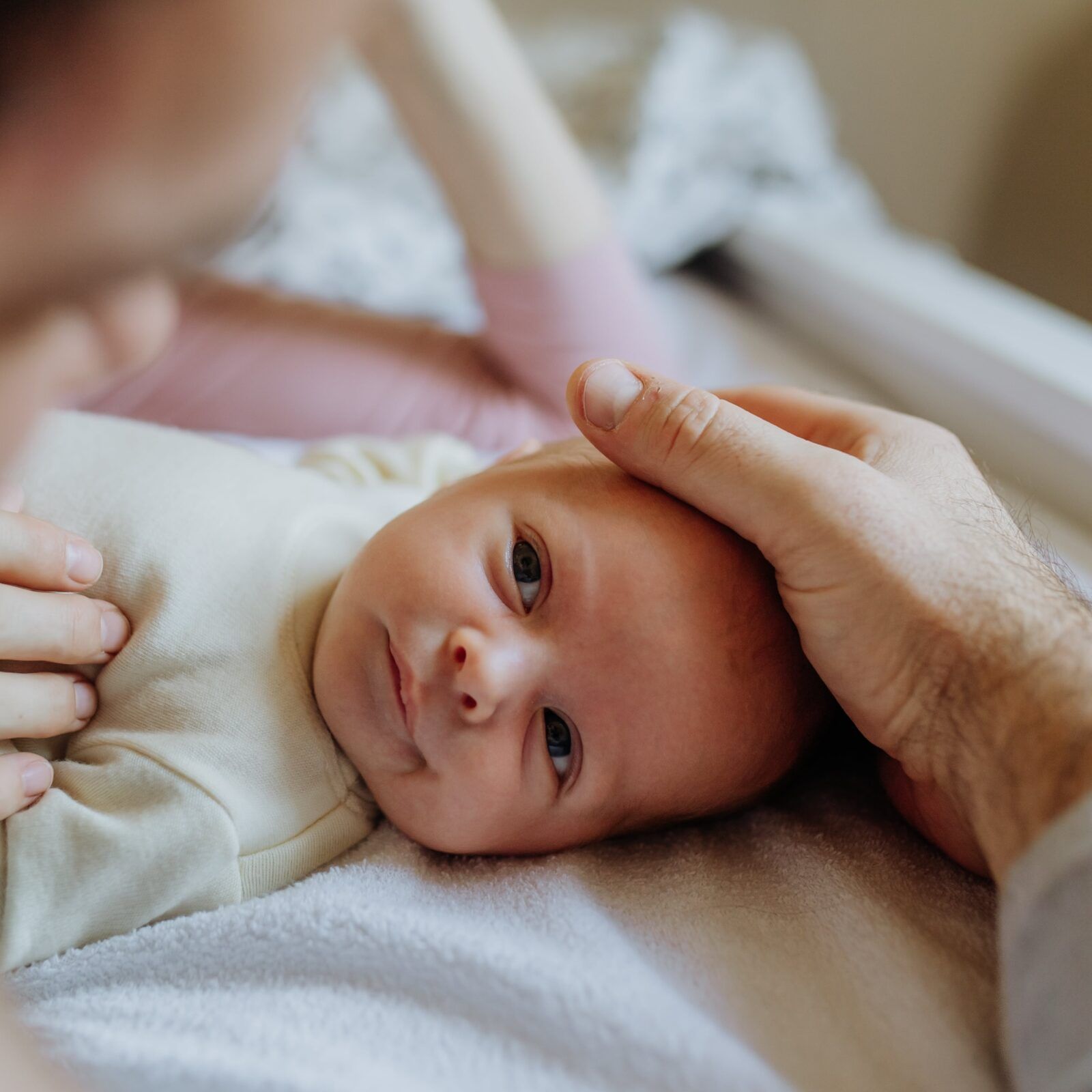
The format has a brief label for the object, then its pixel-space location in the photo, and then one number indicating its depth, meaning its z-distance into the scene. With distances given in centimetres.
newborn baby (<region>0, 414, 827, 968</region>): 43
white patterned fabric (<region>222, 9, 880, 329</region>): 76
